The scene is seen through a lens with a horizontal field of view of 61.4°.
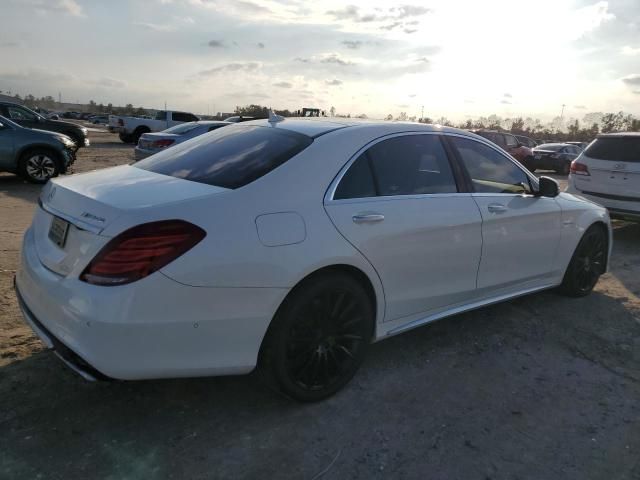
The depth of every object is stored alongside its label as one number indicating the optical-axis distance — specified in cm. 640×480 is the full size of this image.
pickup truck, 2648
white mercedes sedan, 247
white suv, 797
